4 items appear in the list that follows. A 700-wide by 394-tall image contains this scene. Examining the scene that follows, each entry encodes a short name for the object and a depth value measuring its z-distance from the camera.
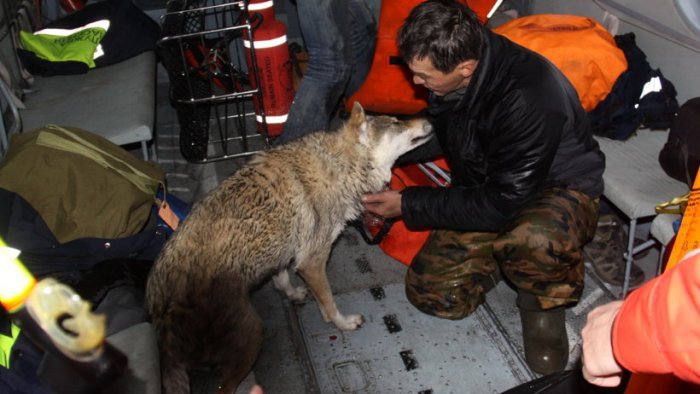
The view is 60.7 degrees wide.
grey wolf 2.60
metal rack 4.77
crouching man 2.75
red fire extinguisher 4.75
